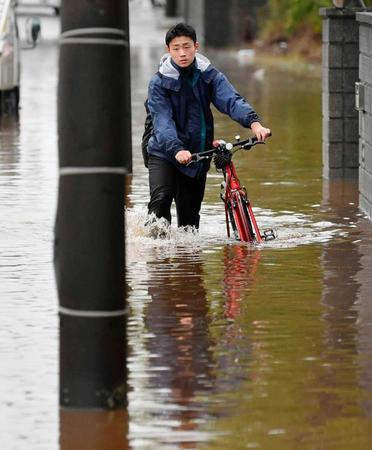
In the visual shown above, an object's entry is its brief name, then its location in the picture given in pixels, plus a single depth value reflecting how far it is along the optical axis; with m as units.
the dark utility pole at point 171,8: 73.12
